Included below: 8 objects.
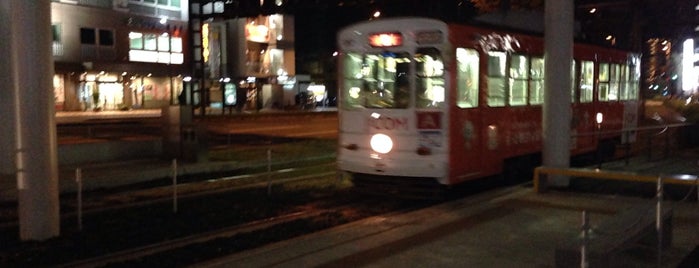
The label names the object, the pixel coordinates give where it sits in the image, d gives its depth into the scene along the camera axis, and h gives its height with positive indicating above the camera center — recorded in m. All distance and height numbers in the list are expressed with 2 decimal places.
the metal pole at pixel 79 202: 9.62 -1.32
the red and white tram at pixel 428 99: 11.35 -0.01
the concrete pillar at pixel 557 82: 12.01 +0.26
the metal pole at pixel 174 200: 11.18 -1.52
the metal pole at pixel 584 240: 5.59 -1.10
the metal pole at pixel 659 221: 7.26 -1.25
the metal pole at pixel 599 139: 16.47 -0.95
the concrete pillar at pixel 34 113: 8.45 -0.14
